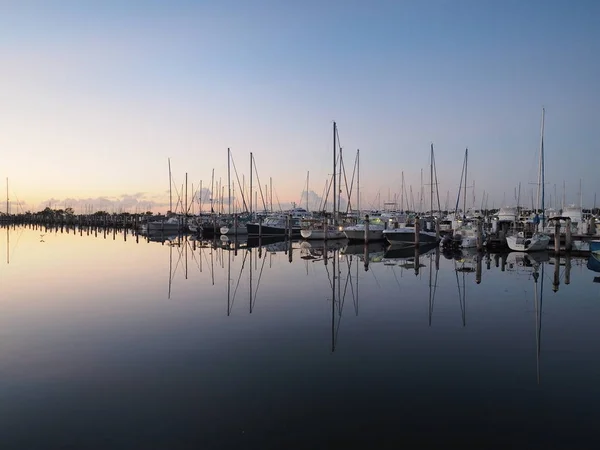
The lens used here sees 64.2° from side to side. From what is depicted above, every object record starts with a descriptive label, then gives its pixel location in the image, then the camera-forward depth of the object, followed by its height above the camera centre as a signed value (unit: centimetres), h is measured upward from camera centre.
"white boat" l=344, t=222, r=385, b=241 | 5262 -309
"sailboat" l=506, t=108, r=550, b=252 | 3759 -306
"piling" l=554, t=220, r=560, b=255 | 3462 -260
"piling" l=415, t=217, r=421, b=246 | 4584 -263
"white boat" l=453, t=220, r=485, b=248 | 4316 -294
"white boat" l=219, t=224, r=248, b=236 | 6962 -354
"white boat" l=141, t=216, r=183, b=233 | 8044 -349
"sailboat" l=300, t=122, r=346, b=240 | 5194 -284
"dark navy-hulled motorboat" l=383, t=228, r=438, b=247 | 4744 -312
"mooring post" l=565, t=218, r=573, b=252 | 3616 -275
